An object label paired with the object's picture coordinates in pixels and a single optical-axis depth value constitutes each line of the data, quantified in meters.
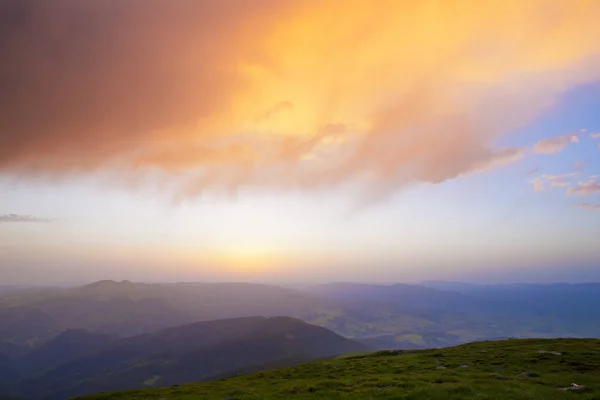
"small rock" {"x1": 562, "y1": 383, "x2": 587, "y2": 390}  28.88
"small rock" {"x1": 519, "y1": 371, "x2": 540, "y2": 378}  35.51
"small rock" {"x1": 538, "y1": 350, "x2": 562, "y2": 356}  46.00
